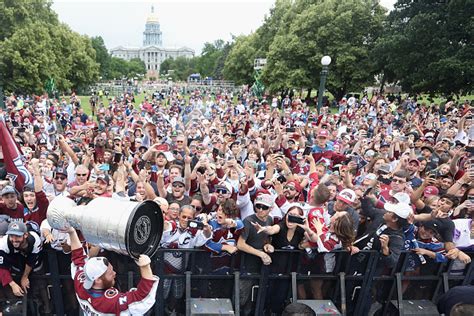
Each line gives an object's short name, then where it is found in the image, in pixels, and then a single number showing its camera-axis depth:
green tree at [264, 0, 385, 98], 37.66
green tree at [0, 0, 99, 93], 34.56
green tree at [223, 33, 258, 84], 61.59
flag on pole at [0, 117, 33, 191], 5.97
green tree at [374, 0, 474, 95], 27.69
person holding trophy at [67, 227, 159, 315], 3.34
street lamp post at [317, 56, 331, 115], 15.15
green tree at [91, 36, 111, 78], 91.39
